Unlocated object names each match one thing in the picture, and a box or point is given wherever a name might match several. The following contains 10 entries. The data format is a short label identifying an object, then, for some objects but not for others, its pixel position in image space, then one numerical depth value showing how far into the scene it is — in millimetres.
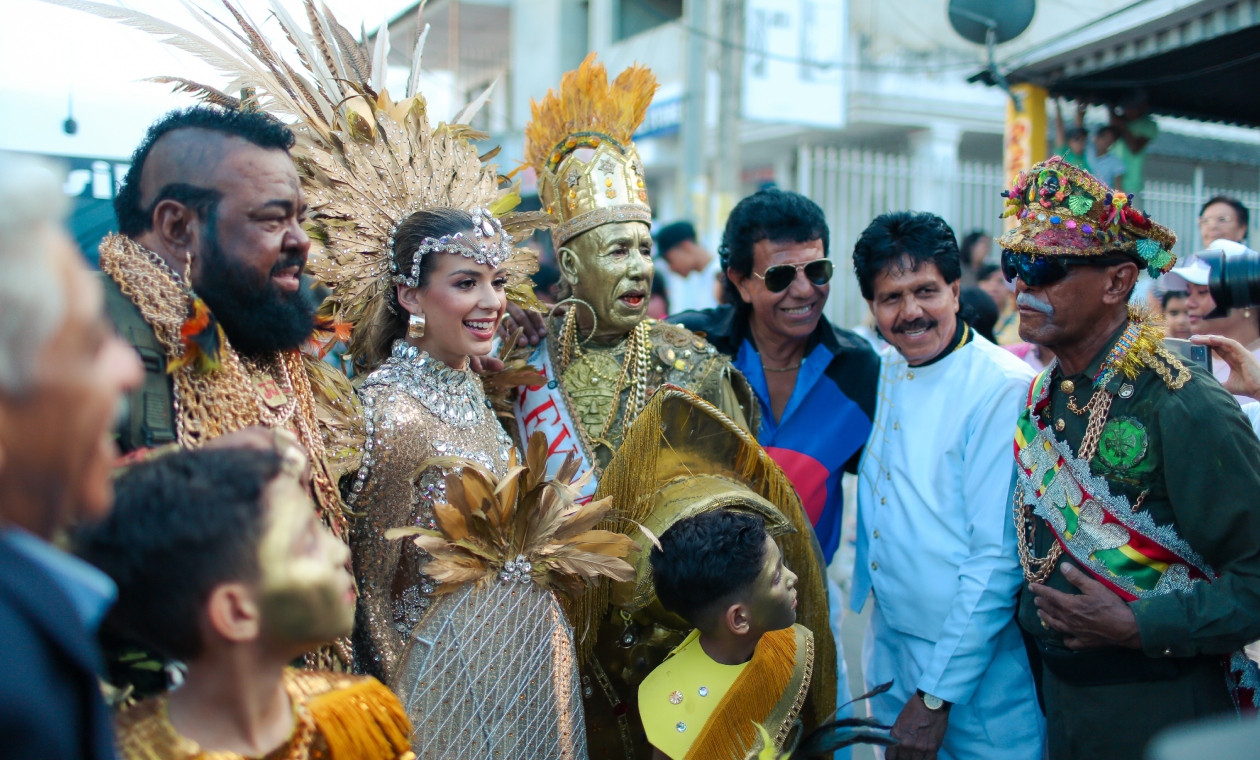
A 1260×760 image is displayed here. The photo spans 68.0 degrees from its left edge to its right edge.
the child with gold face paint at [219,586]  1324
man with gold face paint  3158
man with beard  1860
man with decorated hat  2229
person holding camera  3439
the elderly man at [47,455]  988
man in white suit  2664
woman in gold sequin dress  2125
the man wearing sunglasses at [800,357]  3318
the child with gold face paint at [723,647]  2336
